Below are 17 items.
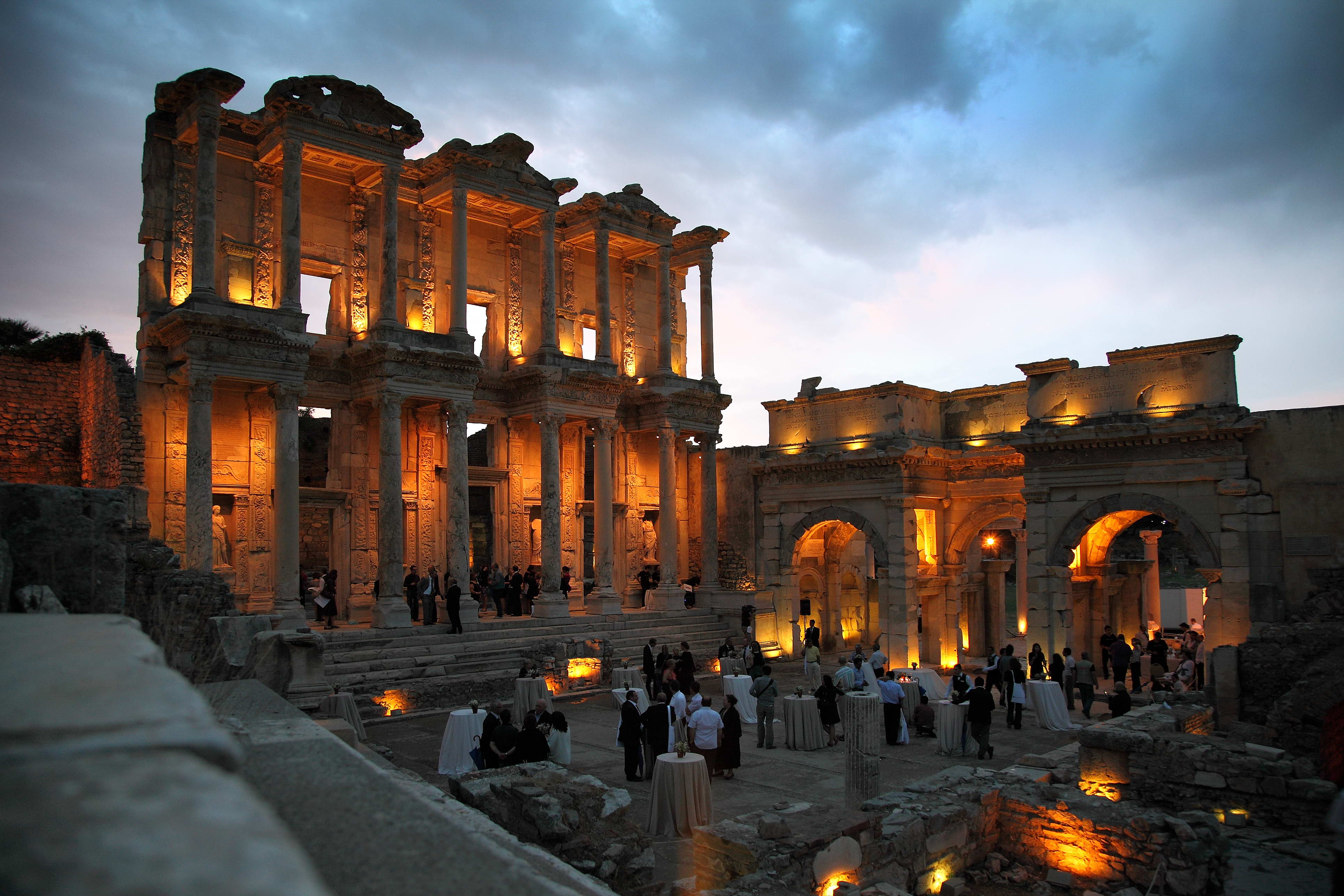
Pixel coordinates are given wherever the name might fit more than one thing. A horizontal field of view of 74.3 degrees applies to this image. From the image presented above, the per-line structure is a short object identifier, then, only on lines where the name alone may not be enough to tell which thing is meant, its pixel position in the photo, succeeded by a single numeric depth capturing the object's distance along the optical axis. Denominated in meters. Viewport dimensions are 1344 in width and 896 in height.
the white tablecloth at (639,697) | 13.88
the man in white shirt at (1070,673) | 17.28
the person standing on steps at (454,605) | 20.17
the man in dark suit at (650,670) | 17.45
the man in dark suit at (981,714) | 13.40
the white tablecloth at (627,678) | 16.48
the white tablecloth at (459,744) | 12.28
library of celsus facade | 19.06
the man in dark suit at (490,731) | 10.59
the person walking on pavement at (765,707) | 14.19
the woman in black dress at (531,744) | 10.45
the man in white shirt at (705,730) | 11.90
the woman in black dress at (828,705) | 14.36
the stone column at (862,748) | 10.65
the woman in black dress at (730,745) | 12.19
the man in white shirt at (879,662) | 17.33
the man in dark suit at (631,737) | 12.00
